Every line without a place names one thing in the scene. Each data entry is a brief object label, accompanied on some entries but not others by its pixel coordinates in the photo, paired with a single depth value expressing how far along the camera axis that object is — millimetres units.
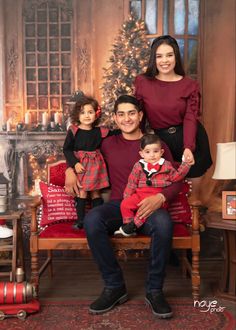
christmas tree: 4539
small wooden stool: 3705
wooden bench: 3355
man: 3207
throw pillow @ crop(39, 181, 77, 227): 3748
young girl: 3623
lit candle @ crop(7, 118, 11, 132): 4637
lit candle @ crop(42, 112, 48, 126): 4668
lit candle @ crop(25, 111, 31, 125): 4662
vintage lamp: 3512
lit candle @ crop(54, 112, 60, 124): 4676
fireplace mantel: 4672
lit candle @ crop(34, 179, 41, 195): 4738
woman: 3656
